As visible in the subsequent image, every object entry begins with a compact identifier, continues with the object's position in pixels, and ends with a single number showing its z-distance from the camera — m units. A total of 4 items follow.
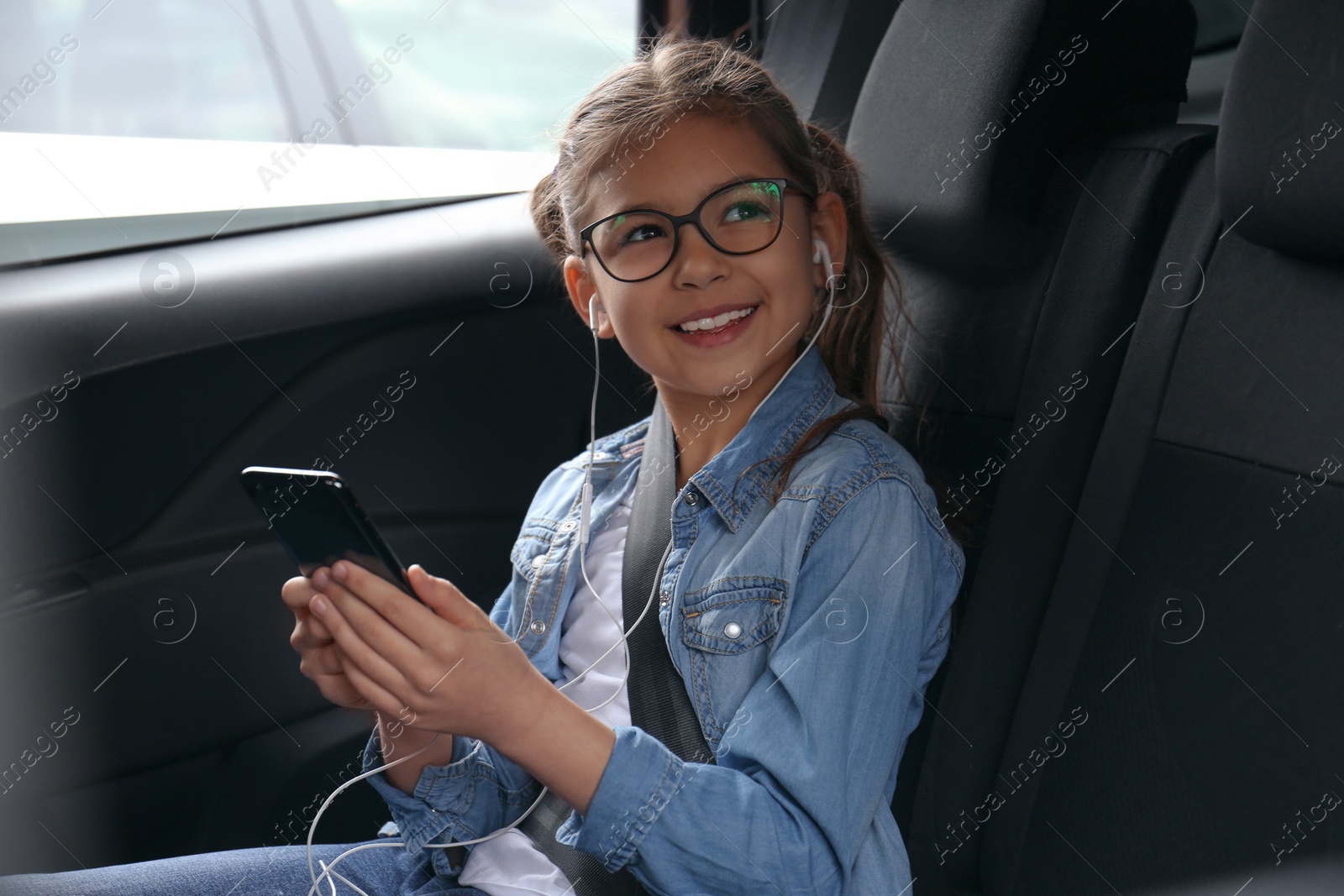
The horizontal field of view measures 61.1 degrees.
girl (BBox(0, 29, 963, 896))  0.86
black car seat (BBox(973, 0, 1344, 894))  0.80
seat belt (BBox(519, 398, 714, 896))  0.99
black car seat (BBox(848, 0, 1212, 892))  0.99
